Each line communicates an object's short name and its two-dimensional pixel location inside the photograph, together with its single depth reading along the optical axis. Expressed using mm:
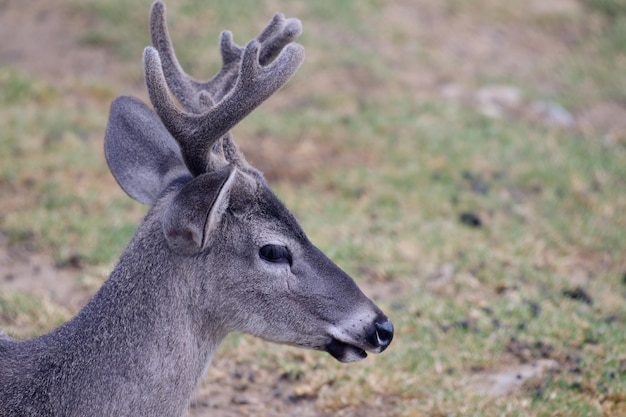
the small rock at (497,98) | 22500
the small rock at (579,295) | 13716
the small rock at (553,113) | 22844
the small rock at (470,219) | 16422
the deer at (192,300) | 7629
